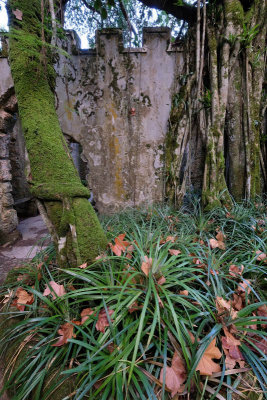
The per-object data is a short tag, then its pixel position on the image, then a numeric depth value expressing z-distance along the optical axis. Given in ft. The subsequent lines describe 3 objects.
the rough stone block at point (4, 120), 9.84
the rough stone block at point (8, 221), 10.75
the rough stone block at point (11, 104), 9.62
